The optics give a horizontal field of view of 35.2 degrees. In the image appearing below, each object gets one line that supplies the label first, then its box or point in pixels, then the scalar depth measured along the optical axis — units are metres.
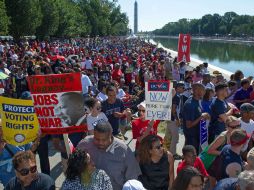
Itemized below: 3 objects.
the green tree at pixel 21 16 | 36.03
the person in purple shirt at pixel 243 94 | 9.00
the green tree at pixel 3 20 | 28.05
